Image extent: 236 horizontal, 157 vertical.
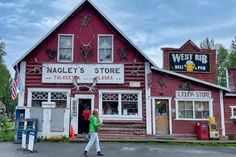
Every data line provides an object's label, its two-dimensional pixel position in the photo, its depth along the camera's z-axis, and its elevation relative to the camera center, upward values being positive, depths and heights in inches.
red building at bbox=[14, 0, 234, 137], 704.4 +60.4
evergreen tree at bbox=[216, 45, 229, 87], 1970.8 +311.9
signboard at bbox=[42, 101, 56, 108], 652.7 +8.7
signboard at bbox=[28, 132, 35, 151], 447.8 -51.7
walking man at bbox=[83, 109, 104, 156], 427.2 -33.6
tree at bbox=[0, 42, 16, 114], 1874.5 +184.6
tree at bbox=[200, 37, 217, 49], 2148.1 +482.6
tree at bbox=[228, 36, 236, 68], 1817.4 +338.7
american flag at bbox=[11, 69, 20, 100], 680.4 +58.4
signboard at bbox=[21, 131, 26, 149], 461.7 -50.5
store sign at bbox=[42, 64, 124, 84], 706.2 +86.6
